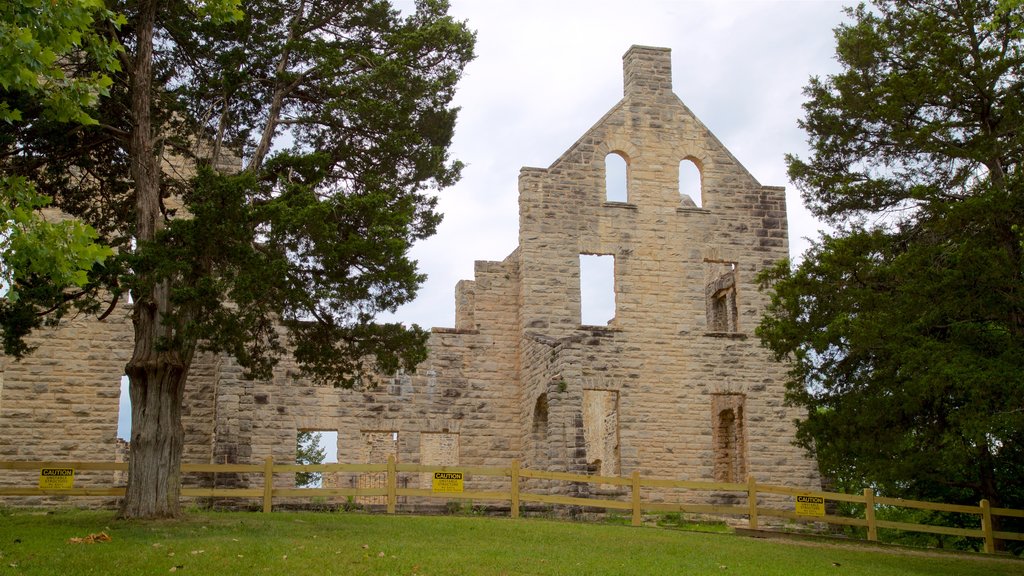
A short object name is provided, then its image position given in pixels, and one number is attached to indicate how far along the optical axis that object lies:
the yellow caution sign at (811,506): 18.55
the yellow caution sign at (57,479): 16.53
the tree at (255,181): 13.68
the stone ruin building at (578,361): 21.05
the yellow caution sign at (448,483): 17.52
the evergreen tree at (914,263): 14.80
